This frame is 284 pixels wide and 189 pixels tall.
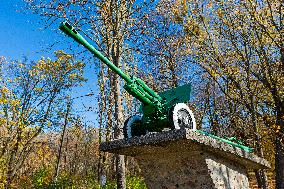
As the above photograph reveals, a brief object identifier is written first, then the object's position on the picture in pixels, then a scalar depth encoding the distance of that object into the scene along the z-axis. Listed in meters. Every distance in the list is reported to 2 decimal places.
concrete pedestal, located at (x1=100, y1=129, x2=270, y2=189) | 4.84
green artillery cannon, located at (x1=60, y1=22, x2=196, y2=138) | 5.60
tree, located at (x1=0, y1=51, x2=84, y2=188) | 15.26
